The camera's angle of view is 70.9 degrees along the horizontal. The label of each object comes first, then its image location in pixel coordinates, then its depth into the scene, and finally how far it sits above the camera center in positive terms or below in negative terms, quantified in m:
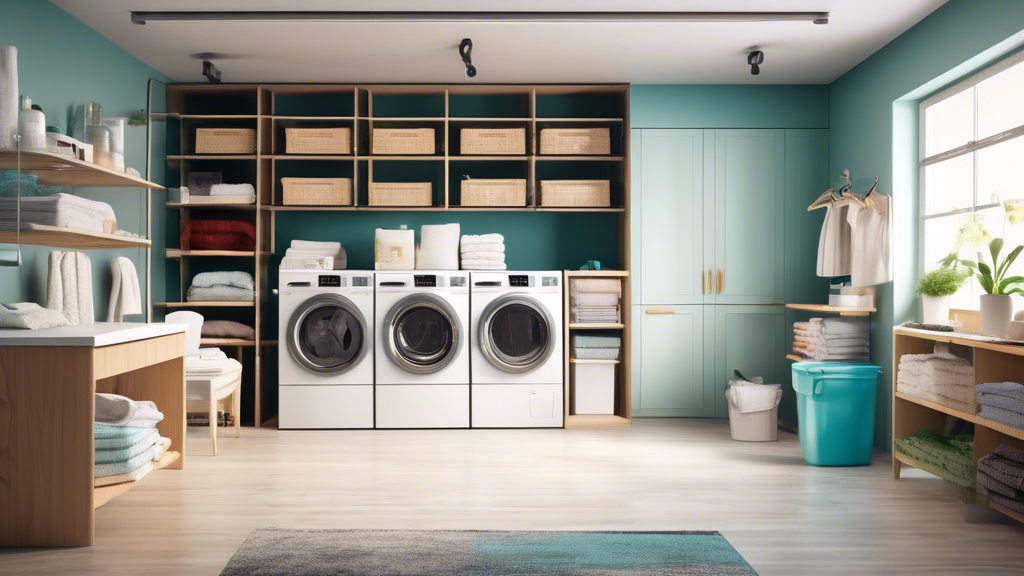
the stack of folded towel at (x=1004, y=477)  2.73 -0.76
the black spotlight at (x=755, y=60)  4.40 +1.37
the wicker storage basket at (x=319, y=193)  5.04 +0.62
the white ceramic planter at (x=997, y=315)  3.00 -0.13
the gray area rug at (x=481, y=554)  2.33 -0.94
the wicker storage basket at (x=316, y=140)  5.04 +0.99
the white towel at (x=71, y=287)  3.36 -0.03
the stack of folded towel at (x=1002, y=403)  2.76 -0.48
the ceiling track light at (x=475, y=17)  3.77 +1.39
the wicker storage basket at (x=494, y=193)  5.08 +0.62
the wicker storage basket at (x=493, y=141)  5.07 +0.99
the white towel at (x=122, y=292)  4.05 -0.07
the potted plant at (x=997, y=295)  3.00 -0.05
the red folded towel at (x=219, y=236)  4.98 +0.31
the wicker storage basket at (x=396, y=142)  5.05 +0.98
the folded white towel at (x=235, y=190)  4.97 +0.63
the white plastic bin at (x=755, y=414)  4.52 -0.83
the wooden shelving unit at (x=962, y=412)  2.98 -0.57
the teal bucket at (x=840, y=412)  3.81 -0.69
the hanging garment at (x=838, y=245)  4.47 +0.23
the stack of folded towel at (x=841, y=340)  4.23 -0.34
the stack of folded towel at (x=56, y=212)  2.88 +0.28
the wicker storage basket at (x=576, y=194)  5.09 +0.62
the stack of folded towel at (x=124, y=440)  2.72 -0.62
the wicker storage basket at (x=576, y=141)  5.09 +1.00
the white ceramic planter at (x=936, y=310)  3.67 -0.14
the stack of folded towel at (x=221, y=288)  4.93 -0.05
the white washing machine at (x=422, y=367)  4.78 -0.57
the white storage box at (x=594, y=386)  5.01 -0.73
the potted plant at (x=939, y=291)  3.58 -0.04
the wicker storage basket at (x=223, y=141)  5.01 +0.97
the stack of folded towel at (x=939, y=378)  3.19 -0.45
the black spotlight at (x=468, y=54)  4.19 +1.36
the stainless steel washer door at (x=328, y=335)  4.74 -0.36
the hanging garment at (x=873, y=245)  4.05 +0.22
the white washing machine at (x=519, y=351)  4.81 -0.47
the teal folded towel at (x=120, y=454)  2.72 -0.66
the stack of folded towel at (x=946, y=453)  3.17 -0.80
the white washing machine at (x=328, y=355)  4.76 -0.49
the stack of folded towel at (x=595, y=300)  5.00 -0.13
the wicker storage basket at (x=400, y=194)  5.05 +0.61
